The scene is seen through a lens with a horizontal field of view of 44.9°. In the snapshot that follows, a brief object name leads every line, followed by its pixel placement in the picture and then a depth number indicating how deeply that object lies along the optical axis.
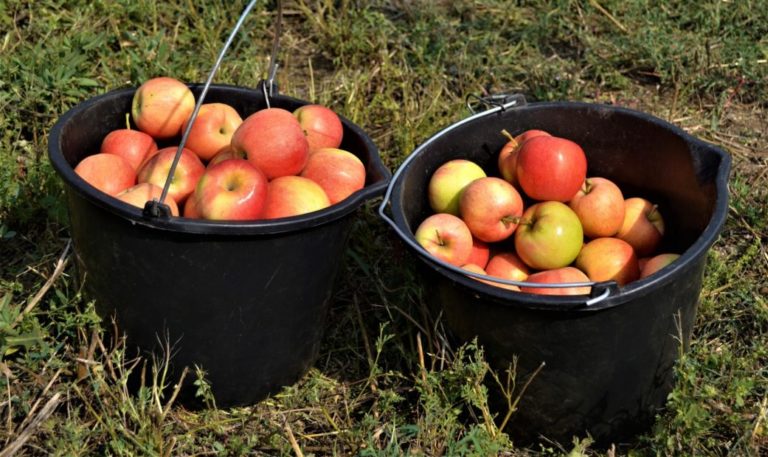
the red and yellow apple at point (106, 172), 2.62
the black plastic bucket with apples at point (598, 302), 2.32
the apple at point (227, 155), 2.74
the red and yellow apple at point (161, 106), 2.88
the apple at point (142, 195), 2.49
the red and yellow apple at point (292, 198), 2.56
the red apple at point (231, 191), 2.47
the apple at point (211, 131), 2.88
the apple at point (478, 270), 2.60
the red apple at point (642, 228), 2.88
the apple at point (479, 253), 2.83
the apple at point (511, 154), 2.92
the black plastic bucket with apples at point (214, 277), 2.38
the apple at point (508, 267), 2.74
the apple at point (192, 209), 2.54
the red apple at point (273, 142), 2.68
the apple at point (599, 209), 2.82
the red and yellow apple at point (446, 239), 2.70
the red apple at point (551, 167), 2.77
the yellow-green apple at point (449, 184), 2.87
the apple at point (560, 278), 2.55
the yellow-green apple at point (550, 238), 2.70
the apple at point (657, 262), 2.63
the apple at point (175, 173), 2.69
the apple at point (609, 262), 2.70
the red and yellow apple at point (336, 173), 2.73
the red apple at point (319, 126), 2.88
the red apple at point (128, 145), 2.81
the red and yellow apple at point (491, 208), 2.77
